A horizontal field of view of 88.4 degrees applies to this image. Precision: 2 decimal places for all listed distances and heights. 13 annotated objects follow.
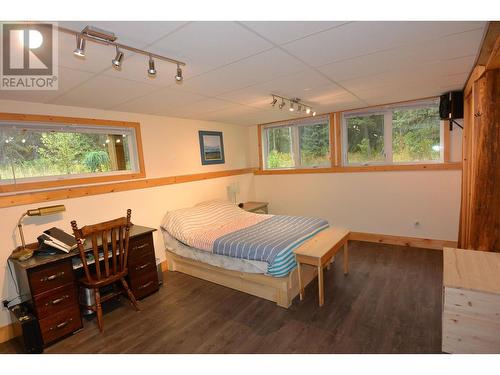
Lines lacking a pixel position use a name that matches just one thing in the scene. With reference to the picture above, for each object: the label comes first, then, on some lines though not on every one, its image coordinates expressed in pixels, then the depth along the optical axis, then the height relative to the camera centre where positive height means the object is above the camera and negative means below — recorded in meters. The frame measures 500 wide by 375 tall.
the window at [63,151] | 2.49 +0.24
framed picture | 4.30 +0.28
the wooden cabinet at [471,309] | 1.60 -1.03
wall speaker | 3.19 +0.54
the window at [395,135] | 3.69 +0.26
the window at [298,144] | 4.59 +0.27
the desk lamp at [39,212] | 2.34 -0.35
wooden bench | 2.44 -0.92
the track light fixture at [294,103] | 3.01 +0.72
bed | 2.53 -0.91
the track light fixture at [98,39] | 1.28 +0.69
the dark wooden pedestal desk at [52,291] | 2.10 -1.00
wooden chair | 2.22 -0.83
